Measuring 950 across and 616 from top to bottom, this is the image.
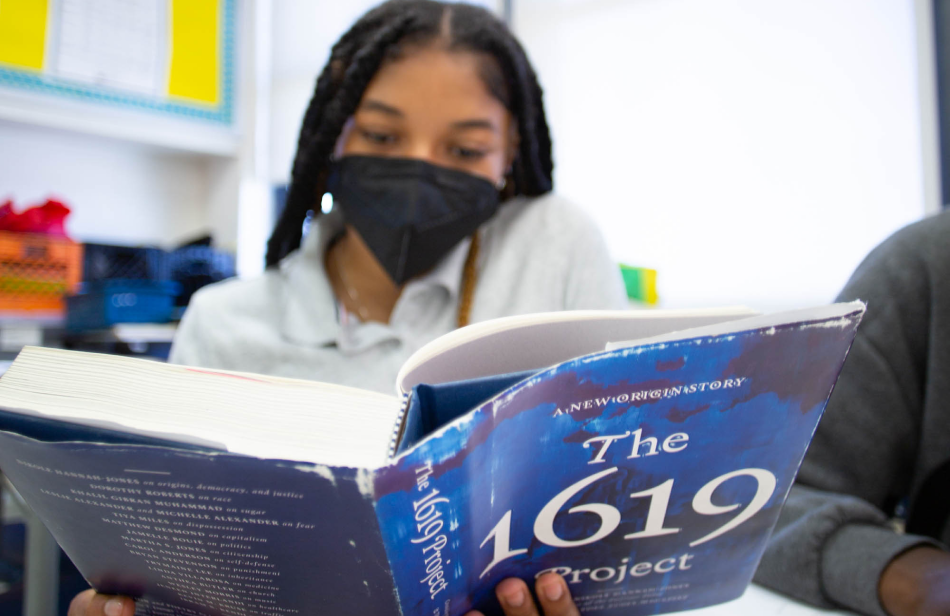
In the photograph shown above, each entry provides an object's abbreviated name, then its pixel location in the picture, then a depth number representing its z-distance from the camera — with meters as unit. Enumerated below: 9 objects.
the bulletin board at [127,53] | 2.06
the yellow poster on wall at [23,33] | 2.02
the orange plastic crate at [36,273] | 1.65
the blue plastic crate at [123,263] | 1.88
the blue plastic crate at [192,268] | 2.04
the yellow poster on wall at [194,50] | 2.38
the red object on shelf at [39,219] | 1.64
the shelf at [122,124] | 2.04
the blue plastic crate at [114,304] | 1.65
